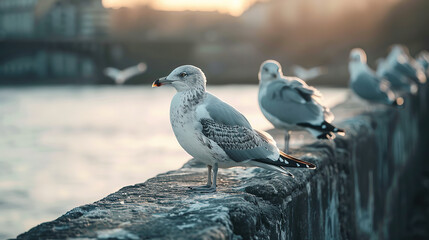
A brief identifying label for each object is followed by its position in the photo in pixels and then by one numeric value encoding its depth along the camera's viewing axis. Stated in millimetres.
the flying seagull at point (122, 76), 21847
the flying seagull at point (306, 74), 17989
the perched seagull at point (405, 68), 11766
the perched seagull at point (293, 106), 4555
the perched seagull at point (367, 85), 7610
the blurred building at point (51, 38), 46312
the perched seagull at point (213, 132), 3023
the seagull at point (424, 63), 17969
